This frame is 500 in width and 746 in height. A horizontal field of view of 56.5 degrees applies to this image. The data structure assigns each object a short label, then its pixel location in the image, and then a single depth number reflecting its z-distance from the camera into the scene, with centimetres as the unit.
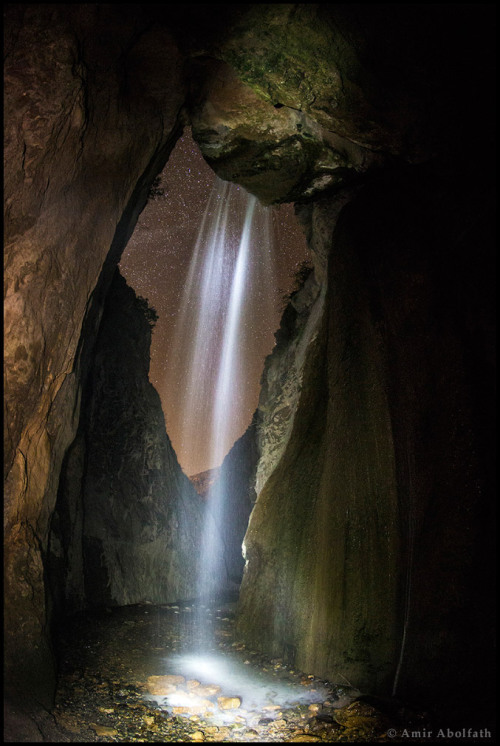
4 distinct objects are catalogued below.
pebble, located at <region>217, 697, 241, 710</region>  442
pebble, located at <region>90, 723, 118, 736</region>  359
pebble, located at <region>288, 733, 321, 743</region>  376
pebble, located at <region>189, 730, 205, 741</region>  367
